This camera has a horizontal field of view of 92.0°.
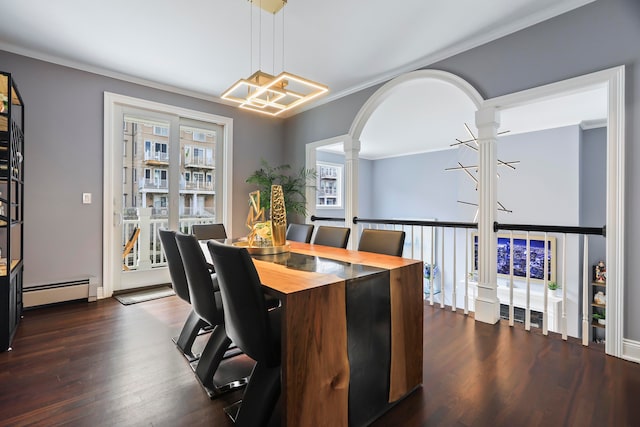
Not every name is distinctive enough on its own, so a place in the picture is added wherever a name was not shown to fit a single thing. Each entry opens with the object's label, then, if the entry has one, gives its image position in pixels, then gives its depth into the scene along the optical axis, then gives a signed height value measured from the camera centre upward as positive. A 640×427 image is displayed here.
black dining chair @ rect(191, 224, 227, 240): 3.28 -0.20
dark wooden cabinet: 2.27 +0.04
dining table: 1.27 -0.58
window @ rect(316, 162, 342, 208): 7.83 +0.73
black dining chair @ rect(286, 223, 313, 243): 3.15 -0.20
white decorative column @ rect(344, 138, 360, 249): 4.11 +0.38
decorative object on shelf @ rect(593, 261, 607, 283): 4.46 -0.85
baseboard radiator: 3.16 -0.86
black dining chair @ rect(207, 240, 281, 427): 1.29 -0.51
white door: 3.69 +0.35
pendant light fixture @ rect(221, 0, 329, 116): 2.22 +0.96
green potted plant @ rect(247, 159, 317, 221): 4.66 +0.47
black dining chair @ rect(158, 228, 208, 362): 2.10 -0.52
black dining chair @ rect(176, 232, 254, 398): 1.72 -0.63
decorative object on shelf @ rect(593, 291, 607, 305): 4.24 -1.15
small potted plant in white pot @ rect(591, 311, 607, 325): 4.20 -1.43
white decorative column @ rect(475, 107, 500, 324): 2.84 +0.02
